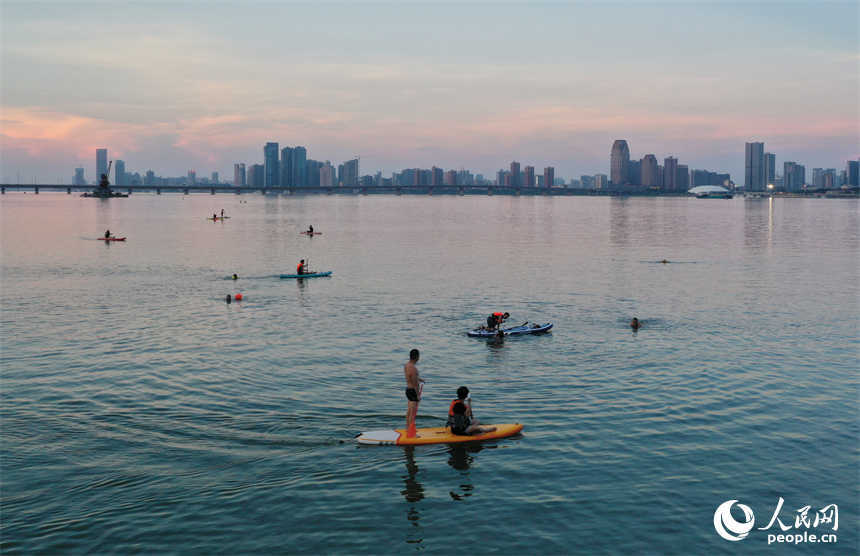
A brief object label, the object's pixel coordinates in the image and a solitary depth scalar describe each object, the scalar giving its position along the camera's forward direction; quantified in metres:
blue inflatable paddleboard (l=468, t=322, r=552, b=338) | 39.71
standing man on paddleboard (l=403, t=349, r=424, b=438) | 23.58
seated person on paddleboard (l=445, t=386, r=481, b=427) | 23.36
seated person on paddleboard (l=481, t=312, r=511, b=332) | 39.38
